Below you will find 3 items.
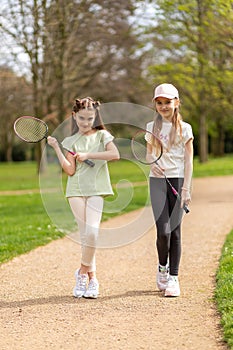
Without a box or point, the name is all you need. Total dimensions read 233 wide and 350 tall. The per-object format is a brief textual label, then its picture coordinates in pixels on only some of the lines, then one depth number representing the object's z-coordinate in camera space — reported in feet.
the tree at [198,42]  67.01
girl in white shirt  29.91
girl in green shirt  29.74
